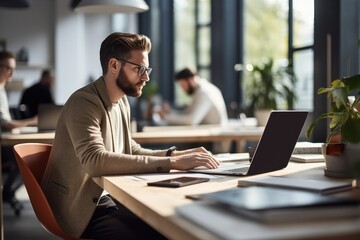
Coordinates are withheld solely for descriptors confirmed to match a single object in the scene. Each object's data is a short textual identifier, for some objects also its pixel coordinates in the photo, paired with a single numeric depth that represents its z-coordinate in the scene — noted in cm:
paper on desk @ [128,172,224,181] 238
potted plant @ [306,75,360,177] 221
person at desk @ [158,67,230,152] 645
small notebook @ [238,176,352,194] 189
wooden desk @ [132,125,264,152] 484
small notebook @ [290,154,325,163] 290
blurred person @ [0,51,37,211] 540
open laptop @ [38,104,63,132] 510
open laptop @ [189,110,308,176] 240
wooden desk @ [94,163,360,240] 132
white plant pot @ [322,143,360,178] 227
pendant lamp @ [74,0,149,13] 463
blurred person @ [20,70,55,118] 855
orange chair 256
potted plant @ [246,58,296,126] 602
